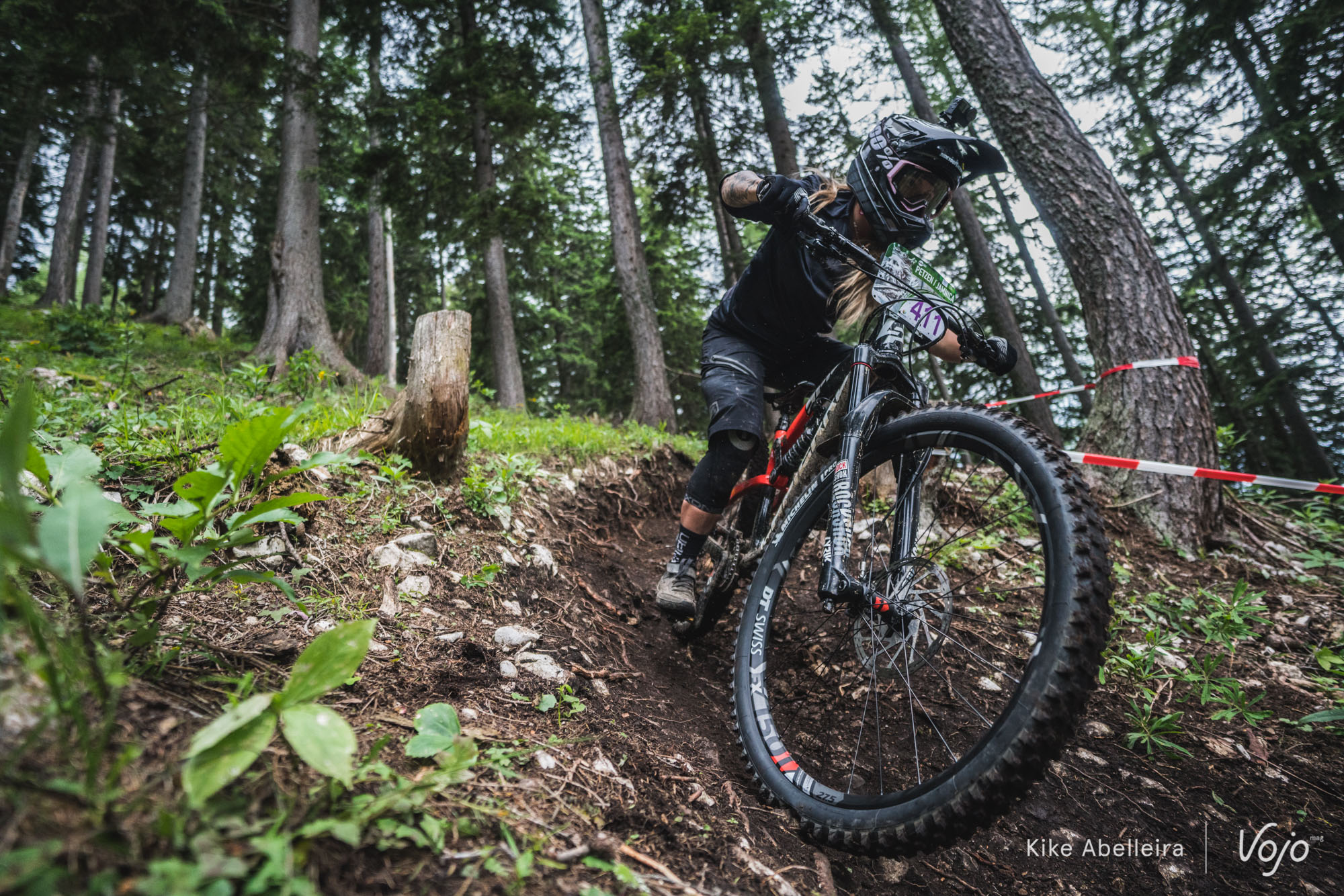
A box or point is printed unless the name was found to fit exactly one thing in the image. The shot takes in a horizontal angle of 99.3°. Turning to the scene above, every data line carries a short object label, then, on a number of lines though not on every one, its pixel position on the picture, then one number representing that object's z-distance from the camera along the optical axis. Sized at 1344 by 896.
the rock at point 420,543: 2.37
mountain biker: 2.24
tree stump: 2.80
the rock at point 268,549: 1.90
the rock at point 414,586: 2.11
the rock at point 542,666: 1.89
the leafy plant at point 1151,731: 2.13
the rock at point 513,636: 2.02
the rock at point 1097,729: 2.25
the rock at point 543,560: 2.76
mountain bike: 1.25
